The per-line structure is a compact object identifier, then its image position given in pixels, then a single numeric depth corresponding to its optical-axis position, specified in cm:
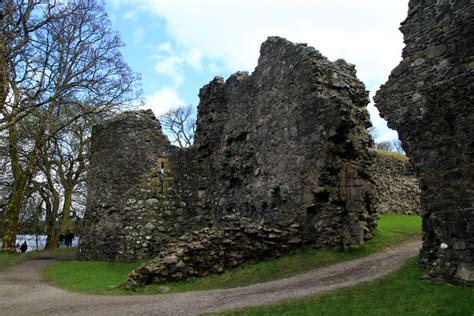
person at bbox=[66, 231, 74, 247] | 3259
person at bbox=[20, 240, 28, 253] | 2936
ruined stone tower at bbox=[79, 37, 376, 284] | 1160
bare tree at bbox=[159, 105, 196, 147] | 4234
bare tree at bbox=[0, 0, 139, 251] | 1394
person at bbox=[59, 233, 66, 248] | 3122
